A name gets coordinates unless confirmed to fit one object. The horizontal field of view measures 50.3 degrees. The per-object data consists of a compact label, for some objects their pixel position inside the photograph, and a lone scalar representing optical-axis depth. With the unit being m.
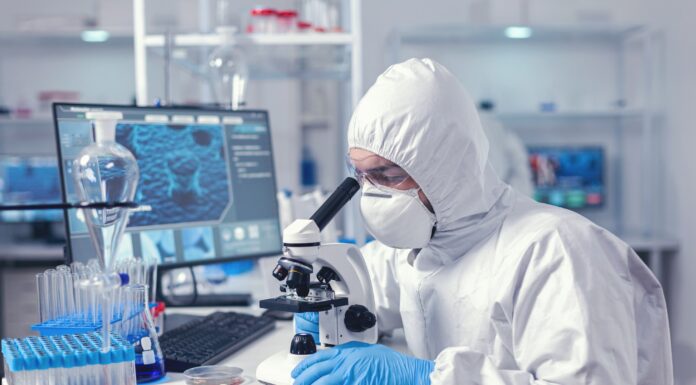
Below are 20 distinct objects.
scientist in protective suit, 1.10
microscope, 1.15
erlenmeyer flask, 1.16
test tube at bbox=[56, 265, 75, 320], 1.14
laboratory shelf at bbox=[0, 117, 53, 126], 4.30
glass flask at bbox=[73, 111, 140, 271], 1.15
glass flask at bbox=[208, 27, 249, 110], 2.11
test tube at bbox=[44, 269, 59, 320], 1.13
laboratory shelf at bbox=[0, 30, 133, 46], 4.31
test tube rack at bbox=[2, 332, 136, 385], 0.95
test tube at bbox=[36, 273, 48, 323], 1.14
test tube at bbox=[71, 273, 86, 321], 1.13
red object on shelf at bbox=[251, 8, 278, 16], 2.12
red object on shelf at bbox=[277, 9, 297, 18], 2.14
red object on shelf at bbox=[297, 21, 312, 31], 2.24
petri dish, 1.18
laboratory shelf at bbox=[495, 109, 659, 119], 4.20
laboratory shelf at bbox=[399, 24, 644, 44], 4.14
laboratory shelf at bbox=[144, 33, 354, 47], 2.01
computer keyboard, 1.27
